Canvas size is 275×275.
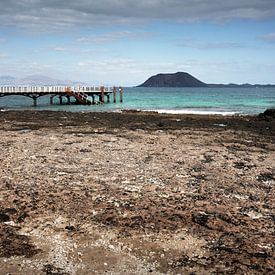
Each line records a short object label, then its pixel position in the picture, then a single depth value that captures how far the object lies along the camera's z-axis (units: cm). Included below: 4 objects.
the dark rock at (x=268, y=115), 2898
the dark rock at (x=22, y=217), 741
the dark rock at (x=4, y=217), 739
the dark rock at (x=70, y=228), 701
